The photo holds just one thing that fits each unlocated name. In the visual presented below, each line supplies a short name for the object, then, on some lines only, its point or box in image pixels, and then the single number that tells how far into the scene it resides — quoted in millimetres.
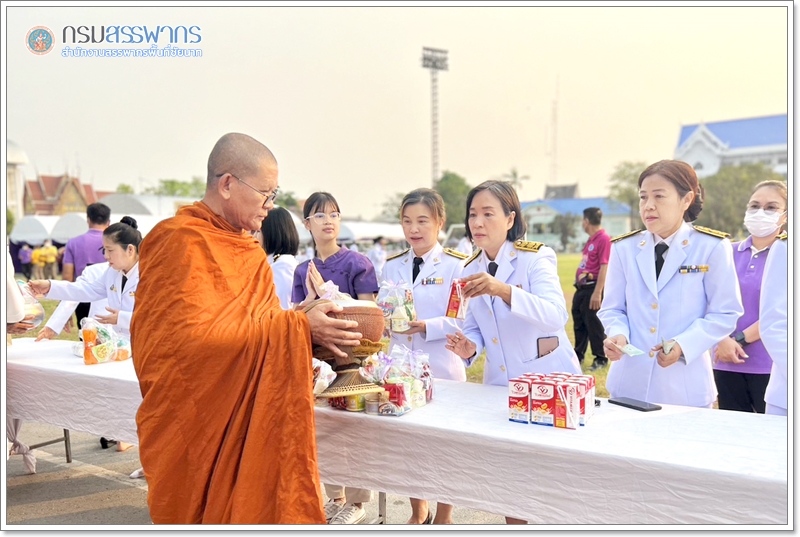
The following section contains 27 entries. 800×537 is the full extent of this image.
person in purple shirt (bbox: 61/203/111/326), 7480
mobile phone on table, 2522
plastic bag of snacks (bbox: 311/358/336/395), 2668
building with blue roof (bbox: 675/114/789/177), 59938
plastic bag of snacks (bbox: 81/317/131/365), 3809
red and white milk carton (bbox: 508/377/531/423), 2371
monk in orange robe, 2234
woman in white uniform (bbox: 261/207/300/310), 4684
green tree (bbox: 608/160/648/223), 64875
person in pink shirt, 7848
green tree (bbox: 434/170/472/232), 66000
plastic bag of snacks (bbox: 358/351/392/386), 2586
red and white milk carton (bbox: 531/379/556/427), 2307
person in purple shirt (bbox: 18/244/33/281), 22234
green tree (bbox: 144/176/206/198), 56062
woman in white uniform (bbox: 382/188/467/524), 3527
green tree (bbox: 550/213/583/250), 67125
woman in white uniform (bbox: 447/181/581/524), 3008
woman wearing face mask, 3539
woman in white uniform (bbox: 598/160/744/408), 2672
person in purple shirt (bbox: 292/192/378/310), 3924
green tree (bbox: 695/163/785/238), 48531
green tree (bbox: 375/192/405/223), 69250
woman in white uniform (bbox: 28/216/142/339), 4461
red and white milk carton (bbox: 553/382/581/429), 2279
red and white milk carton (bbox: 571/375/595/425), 2330
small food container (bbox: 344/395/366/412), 2615
